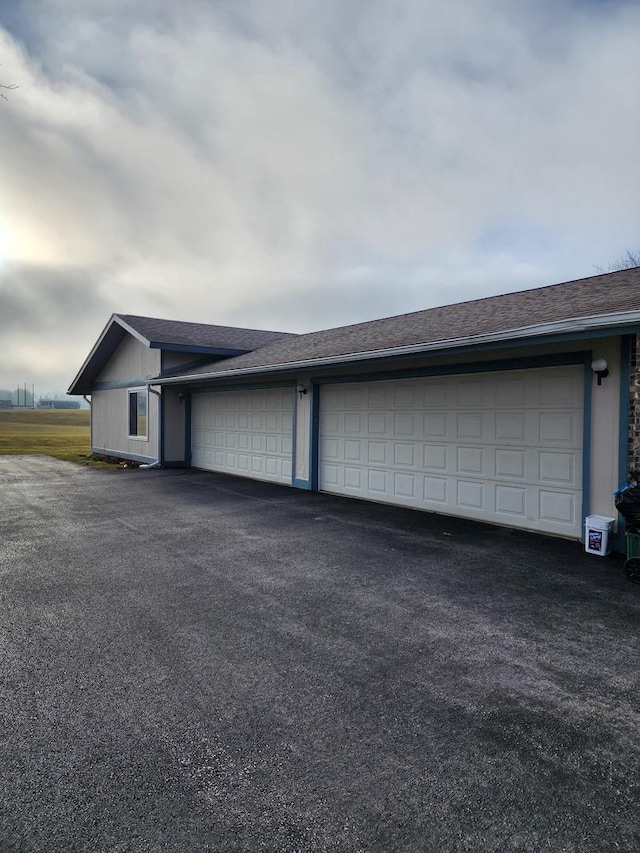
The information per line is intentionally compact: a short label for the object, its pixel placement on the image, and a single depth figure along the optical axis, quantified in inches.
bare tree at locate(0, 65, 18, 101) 150.0
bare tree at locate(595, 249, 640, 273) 934.4
